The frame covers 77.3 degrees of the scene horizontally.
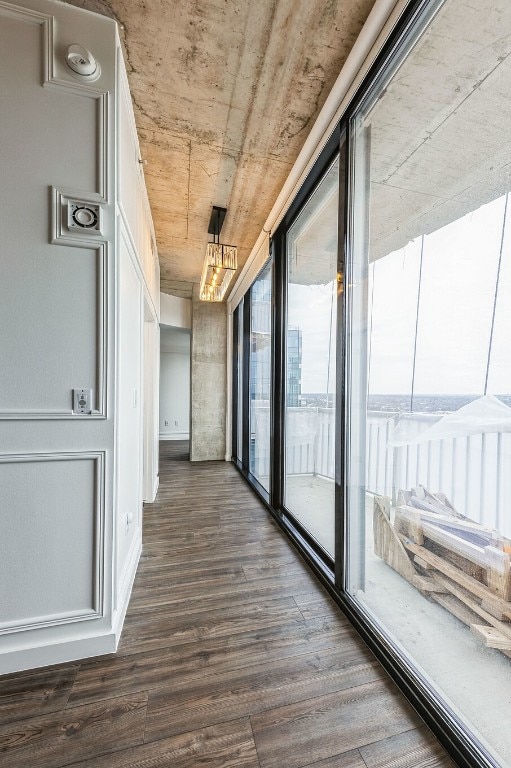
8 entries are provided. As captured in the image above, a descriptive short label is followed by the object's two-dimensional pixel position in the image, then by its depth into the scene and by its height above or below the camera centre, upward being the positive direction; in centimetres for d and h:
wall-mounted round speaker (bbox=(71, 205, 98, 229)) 153 +76
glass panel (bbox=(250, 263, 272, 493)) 394 -1
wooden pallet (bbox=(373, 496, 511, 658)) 107 -76
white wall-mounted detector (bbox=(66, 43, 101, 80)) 146 +145
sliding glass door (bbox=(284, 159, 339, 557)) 237 +11
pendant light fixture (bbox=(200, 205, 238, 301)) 322 +114
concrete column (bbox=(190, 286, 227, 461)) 577 -10
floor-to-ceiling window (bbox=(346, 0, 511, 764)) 108 +7
